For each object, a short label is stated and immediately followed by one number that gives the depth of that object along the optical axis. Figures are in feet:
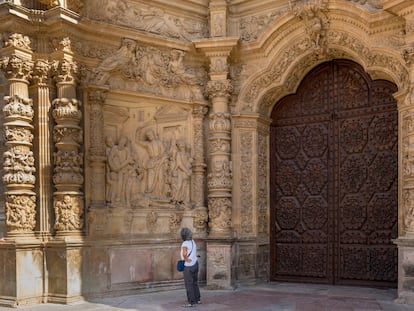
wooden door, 28.78
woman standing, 24.52
